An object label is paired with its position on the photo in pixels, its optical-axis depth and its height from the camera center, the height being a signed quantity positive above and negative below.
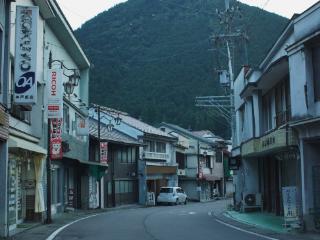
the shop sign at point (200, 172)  72.60 +1.58
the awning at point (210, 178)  75.10 +0.84
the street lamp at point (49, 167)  24.58 +0.85
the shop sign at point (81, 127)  38.81 +4.09
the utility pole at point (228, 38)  38.91 +10.69
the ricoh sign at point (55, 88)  25.92 +4.59
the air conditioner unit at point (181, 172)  69.61 +1.56
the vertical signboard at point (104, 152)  43.31 +2.61
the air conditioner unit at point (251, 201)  32.66 -1.04
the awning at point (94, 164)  37.43 +1.58
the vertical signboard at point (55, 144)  27.97 +2.12
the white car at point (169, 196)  53.72 -1.08
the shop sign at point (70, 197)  36.69 -0.71
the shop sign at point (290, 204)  19.91 -0.76
